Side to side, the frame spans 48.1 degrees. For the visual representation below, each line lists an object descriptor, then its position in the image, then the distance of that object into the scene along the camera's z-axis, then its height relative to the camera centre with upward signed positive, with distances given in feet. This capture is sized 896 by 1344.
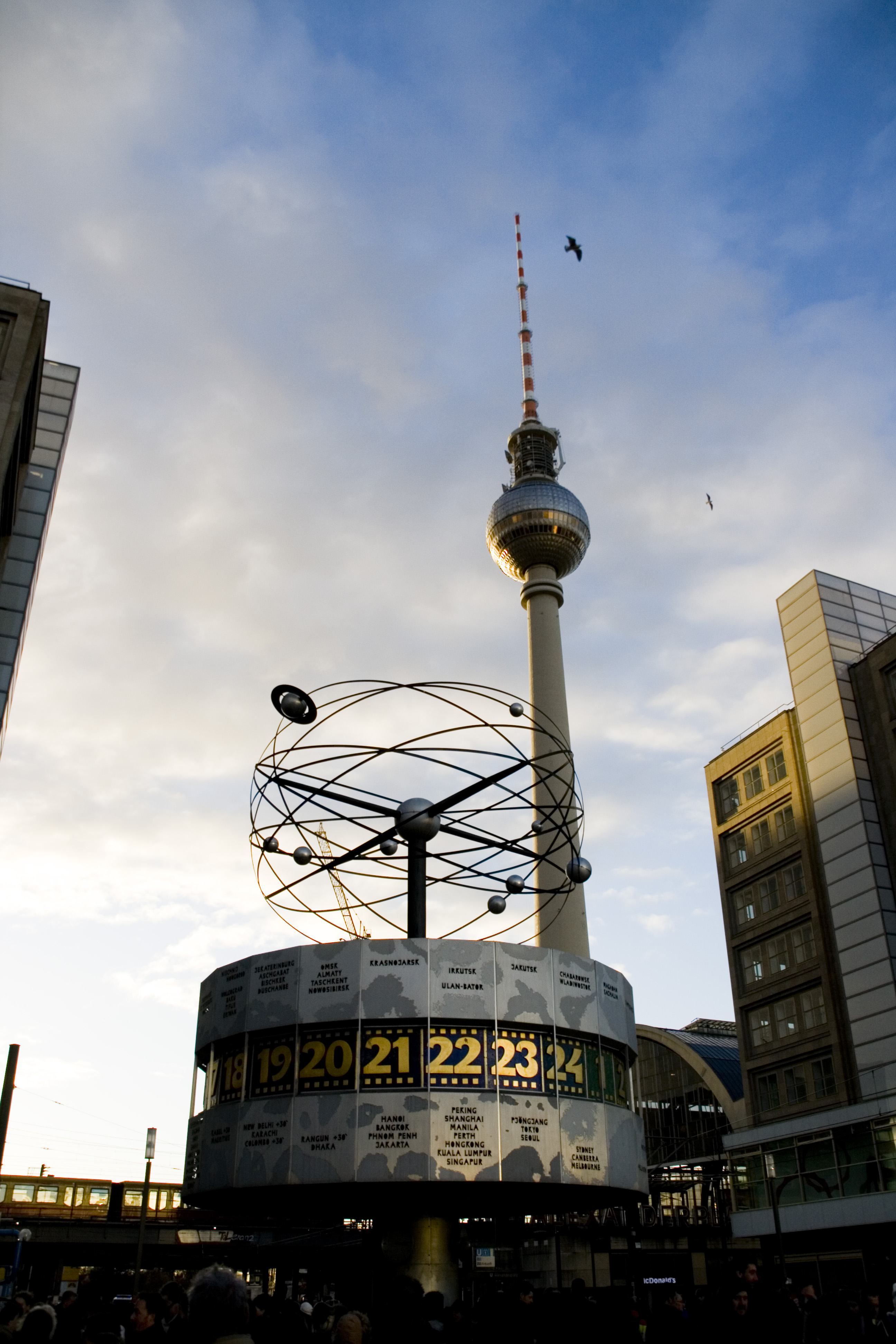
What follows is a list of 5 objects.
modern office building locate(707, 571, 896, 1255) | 141.49 +39.35
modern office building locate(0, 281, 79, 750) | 118.52 +99.60
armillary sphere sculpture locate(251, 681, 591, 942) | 69.31 +24.77
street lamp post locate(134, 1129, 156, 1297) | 85.66 +5.12
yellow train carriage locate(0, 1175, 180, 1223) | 189.88 +3.28
